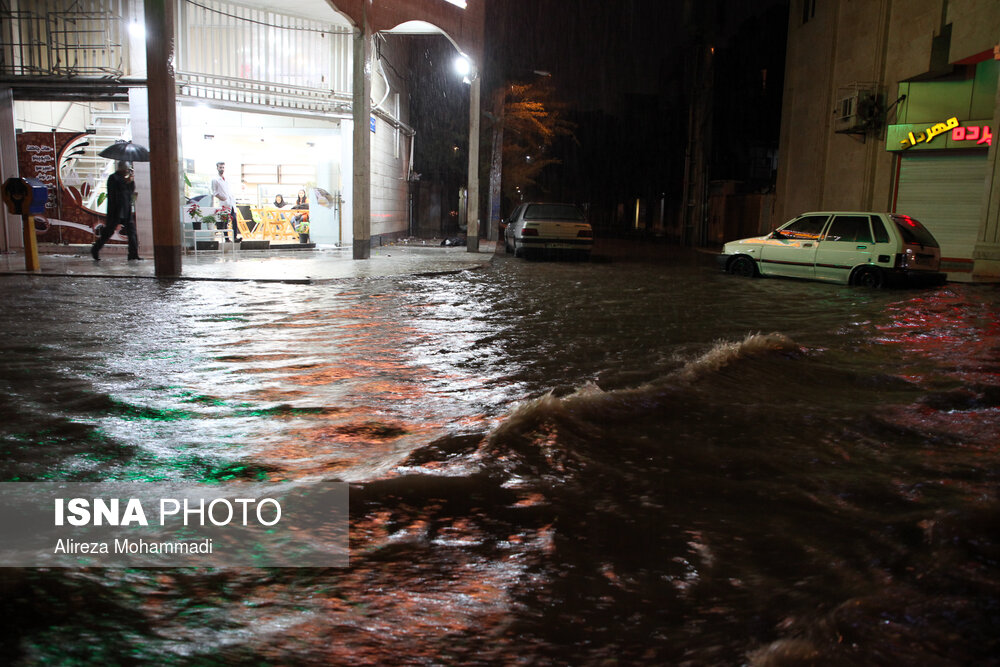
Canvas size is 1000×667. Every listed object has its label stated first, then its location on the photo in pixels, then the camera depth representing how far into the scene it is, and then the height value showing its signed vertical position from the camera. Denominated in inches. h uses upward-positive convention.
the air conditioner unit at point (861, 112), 852.6 +148.7
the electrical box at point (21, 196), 523.8 +15.8
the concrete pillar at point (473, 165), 855.7 +75.2
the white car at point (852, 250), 556.1 -10.2
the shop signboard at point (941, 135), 753.0 +111.8
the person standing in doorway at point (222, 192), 740.0 +30.9
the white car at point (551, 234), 792.9 -3.7
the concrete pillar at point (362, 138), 651.5 +79.7
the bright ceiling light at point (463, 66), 839.7 +189.4
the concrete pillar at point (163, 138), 489.4 +56.6
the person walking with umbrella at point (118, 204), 609.3 +13.6
